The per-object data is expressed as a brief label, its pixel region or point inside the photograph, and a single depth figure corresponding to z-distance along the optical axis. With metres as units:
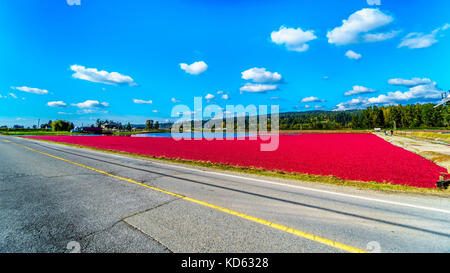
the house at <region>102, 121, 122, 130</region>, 148.46
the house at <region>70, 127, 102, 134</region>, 89.05
